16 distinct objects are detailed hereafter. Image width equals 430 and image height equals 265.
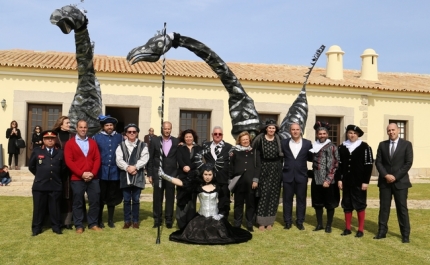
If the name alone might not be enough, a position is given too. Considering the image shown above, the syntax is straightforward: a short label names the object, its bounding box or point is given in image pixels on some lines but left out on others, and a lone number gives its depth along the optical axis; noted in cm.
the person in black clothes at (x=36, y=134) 1132
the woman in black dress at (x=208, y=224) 540
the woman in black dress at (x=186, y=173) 603
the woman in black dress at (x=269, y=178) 633
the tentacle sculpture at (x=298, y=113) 821
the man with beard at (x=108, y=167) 607
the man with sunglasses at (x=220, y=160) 605
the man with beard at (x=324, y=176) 610
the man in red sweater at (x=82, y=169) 579
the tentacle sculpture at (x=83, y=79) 589
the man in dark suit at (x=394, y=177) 579
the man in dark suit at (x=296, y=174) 640
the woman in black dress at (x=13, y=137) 1280
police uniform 574
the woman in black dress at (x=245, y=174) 621
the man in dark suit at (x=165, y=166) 640
